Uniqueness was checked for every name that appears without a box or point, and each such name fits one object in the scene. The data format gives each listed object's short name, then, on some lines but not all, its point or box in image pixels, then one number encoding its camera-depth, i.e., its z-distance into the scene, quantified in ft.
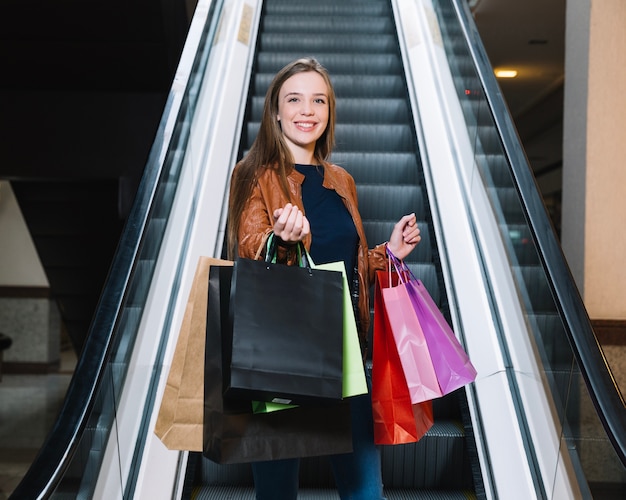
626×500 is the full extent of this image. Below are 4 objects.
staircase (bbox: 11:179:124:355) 28.43
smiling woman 5.91
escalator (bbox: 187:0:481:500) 10.15
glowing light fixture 31.09
